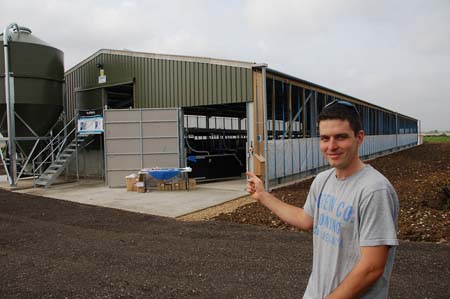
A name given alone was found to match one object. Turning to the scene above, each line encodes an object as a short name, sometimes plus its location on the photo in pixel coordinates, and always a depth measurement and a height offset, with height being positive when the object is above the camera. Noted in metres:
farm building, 13.09 +1.01
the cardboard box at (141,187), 12.97 -1.63
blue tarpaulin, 13.03 -1.17
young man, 1.64 -0.38
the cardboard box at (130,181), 13.48 -1.48
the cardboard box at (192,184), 13.55 -1.63
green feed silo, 15.53 +2.57
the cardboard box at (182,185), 13.53 -1.65
